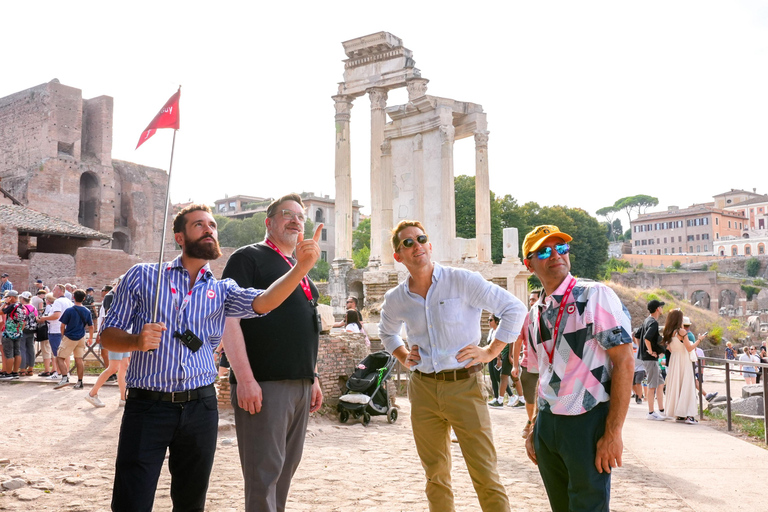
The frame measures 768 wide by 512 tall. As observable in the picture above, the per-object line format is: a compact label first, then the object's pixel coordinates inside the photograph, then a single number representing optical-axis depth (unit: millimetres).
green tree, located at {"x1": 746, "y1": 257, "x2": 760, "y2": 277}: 79312
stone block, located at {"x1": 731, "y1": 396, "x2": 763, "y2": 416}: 10250
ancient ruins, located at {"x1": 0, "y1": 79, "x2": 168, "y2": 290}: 44500
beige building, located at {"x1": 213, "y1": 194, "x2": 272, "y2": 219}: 76750
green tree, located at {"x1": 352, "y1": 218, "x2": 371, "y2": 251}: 57900
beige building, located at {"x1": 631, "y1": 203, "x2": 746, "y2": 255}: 95438
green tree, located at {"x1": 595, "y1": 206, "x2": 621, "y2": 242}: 117662
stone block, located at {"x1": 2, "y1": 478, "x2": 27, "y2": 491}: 4883
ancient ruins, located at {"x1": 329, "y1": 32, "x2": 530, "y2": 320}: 17953
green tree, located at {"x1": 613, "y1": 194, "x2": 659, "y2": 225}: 111375
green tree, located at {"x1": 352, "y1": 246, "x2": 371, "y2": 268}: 39781
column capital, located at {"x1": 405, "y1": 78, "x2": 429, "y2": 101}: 20734
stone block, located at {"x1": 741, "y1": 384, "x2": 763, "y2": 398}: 11359
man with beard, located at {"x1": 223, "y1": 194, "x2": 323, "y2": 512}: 3248
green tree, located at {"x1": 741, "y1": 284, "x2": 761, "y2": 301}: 68750
